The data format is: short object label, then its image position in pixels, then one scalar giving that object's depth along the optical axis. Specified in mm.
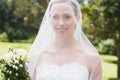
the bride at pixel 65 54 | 3820
